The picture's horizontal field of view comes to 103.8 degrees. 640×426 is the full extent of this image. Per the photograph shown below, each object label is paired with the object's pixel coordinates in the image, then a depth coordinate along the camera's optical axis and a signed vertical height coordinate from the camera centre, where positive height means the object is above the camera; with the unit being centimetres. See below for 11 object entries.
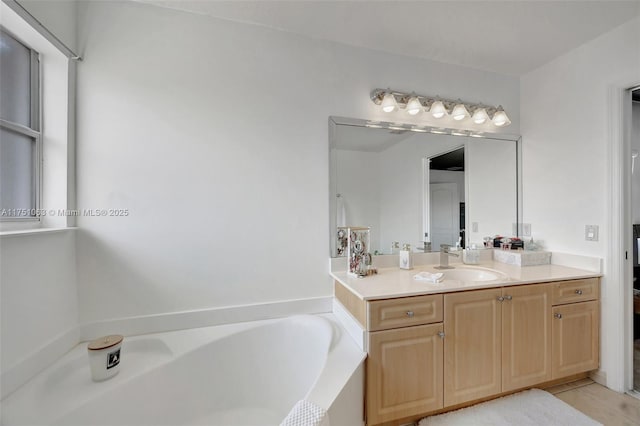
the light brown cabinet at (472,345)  146 -80
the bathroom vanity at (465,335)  136 -74
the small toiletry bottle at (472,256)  209 -37
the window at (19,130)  119 +41
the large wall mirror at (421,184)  190 +24
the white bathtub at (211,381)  108 -84
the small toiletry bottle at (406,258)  192 -36
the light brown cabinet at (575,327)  169 -80
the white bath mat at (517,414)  145 -121
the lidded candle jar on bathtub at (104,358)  119 -70
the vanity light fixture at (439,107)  193 +86
